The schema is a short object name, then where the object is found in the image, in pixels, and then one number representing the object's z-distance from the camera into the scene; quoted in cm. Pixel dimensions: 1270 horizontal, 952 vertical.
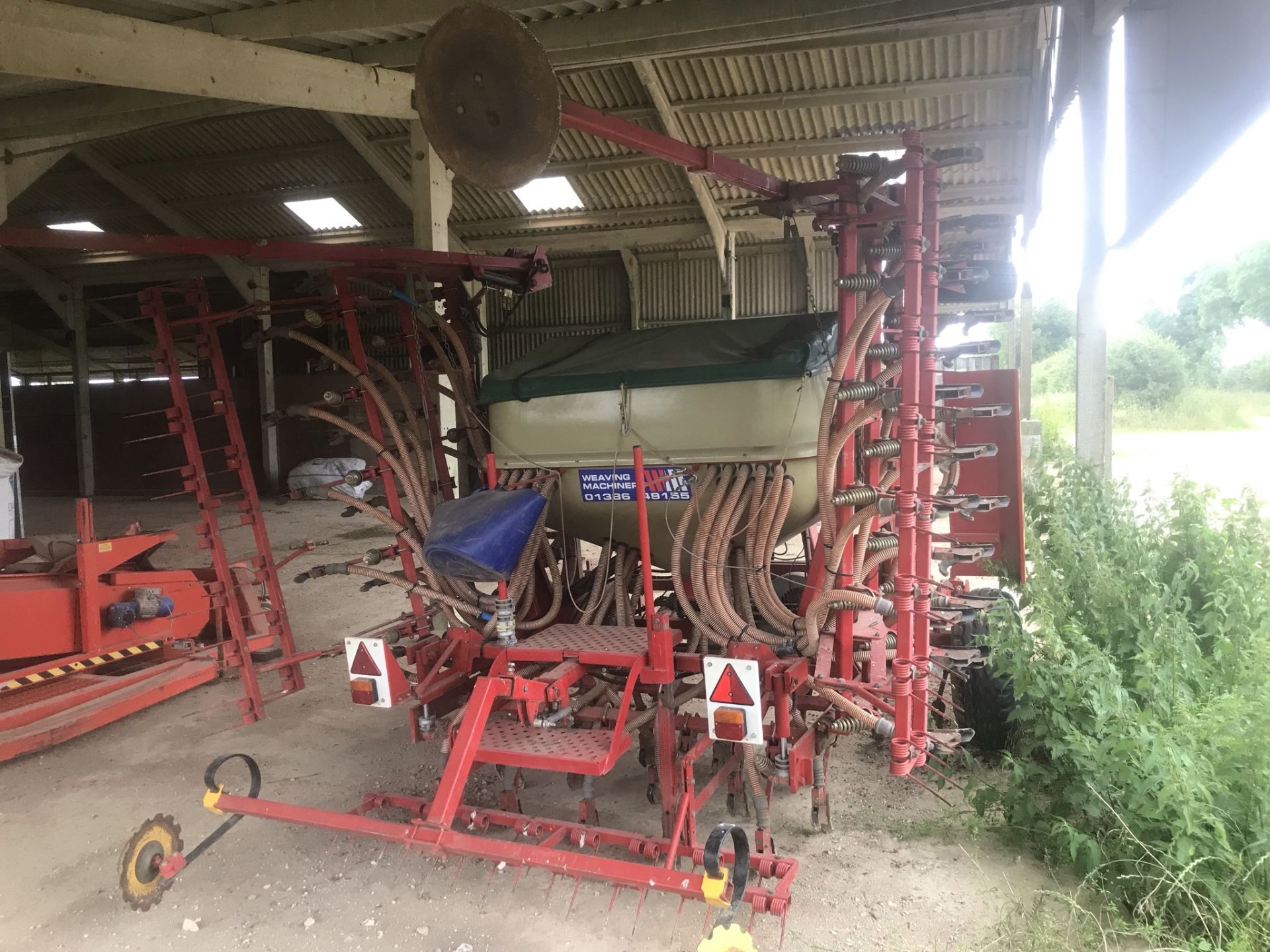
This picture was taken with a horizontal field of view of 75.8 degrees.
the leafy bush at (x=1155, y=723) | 273
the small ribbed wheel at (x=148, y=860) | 309
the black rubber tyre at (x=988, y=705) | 430
